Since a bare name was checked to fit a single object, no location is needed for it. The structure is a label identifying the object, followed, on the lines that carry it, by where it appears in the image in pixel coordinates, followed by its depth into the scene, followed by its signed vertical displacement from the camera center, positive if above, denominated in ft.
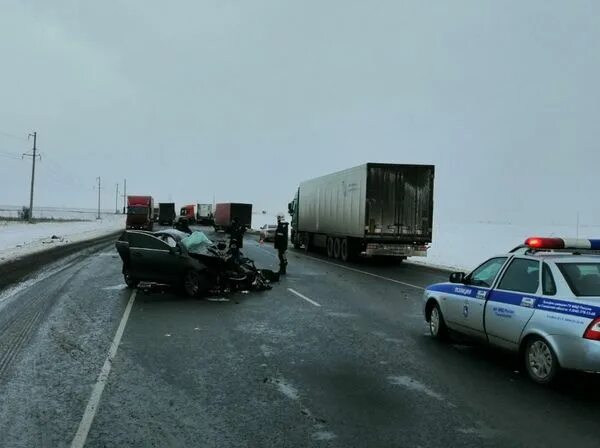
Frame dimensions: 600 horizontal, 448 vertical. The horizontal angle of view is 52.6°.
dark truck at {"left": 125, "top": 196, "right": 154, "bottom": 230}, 165.48 +1.35
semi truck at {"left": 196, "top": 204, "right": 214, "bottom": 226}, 272.51 +2.69
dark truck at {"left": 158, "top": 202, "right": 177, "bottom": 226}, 251.60 +2.88
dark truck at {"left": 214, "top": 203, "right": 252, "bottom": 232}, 195.72 +2.73
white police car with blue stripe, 19.47 -2.68
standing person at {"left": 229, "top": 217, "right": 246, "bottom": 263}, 56.04 -0.98
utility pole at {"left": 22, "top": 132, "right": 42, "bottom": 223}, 228.67 +18.16
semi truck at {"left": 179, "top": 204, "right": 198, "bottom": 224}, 286.83 +4.11
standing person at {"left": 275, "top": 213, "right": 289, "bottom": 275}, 60.49 -1.85
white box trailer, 75.97 +2.19
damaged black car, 44.16 -3.34
